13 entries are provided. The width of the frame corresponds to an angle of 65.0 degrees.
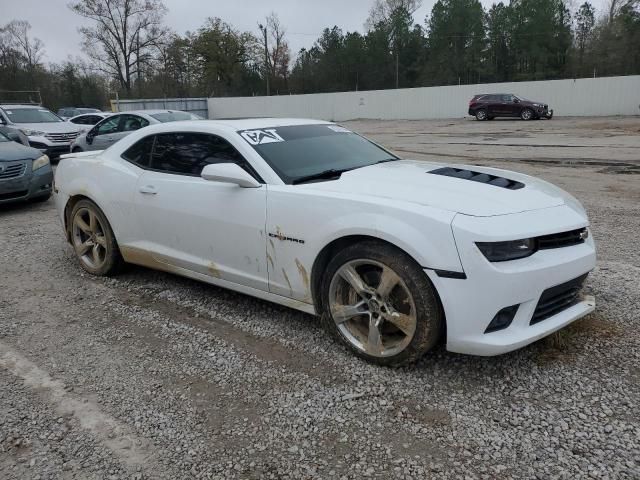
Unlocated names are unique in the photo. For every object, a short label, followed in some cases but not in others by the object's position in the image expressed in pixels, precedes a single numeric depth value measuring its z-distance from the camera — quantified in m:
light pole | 59.64
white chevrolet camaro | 2.63
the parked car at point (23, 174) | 7.67
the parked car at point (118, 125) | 11.09
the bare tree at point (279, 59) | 64.12
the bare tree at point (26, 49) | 52.60
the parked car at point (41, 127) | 13.25
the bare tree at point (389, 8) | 68.81
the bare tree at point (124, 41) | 55.97
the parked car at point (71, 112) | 27.44
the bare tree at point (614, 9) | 51.91
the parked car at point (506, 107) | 27.39
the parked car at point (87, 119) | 17.84
